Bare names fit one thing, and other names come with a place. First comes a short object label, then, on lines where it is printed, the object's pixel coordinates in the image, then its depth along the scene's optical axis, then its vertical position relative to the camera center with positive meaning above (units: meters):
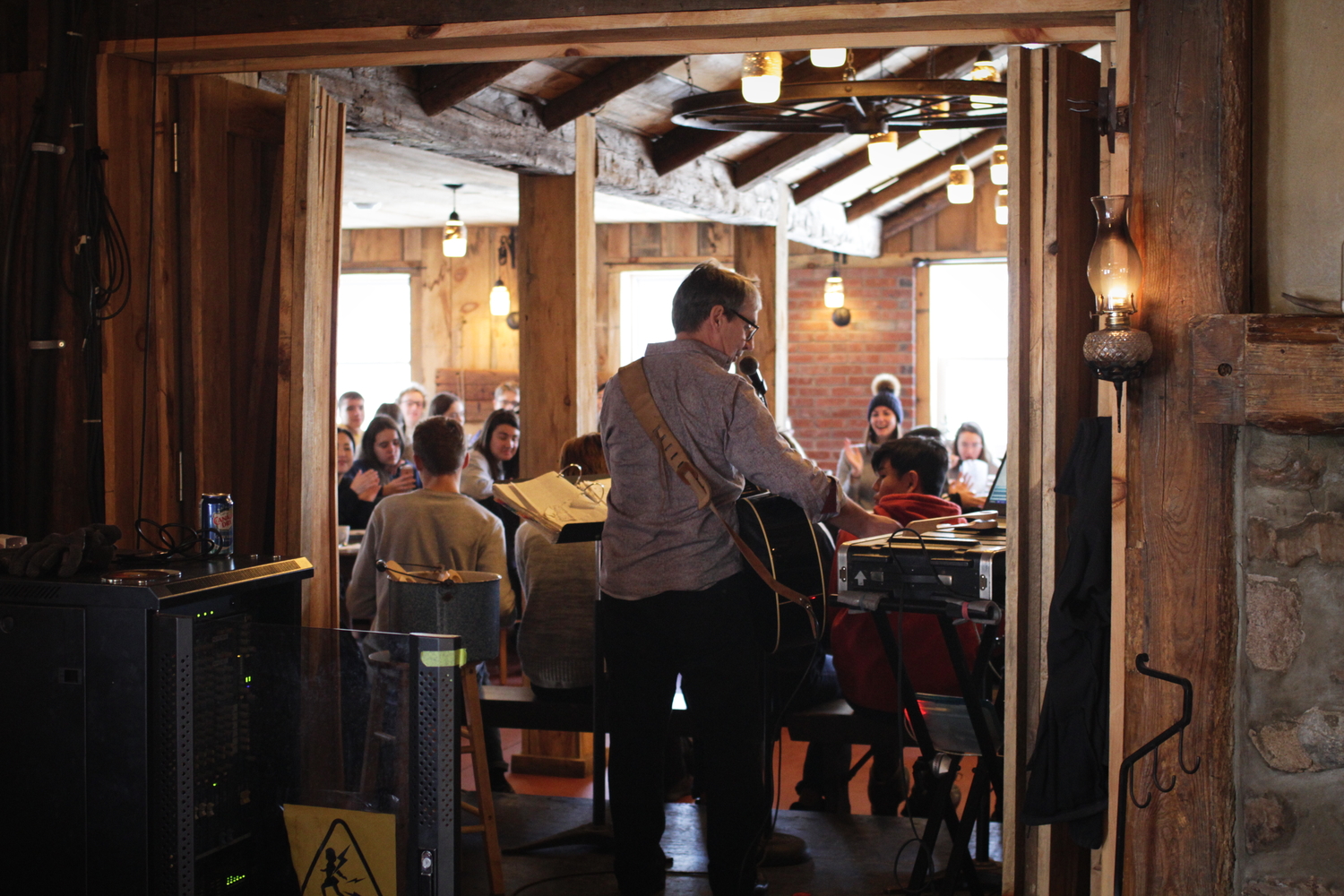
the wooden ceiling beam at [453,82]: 4.08 +1.03
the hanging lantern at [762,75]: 4.23 +1.08
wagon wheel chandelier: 4.56 +1.13
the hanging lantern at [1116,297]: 2.23 +0.18
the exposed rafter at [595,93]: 4.72 +1.15
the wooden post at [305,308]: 3.12 +0.22
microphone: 3.26 +0.07
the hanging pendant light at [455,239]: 8.00 +1.01
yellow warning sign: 2.24 -0.82
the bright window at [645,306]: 10.23 +0.74
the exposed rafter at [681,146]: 6.00 +1.19
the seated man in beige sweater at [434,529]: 3.77 -0.40
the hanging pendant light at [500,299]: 8.69 +0.67
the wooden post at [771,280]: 7.59 +0.70
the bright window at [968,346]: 10.20 +0.41
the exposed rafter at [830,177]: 8.07 +1.42
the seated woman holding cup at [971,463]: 7.47 -0.40
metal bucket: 2.92 -0.50
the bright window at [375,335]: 10.38 +0.50
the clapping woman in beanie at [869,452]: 7.04 -0.32
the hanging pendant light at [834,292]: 9.66 +0.80
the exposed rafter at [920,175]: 8.88 +1.61
